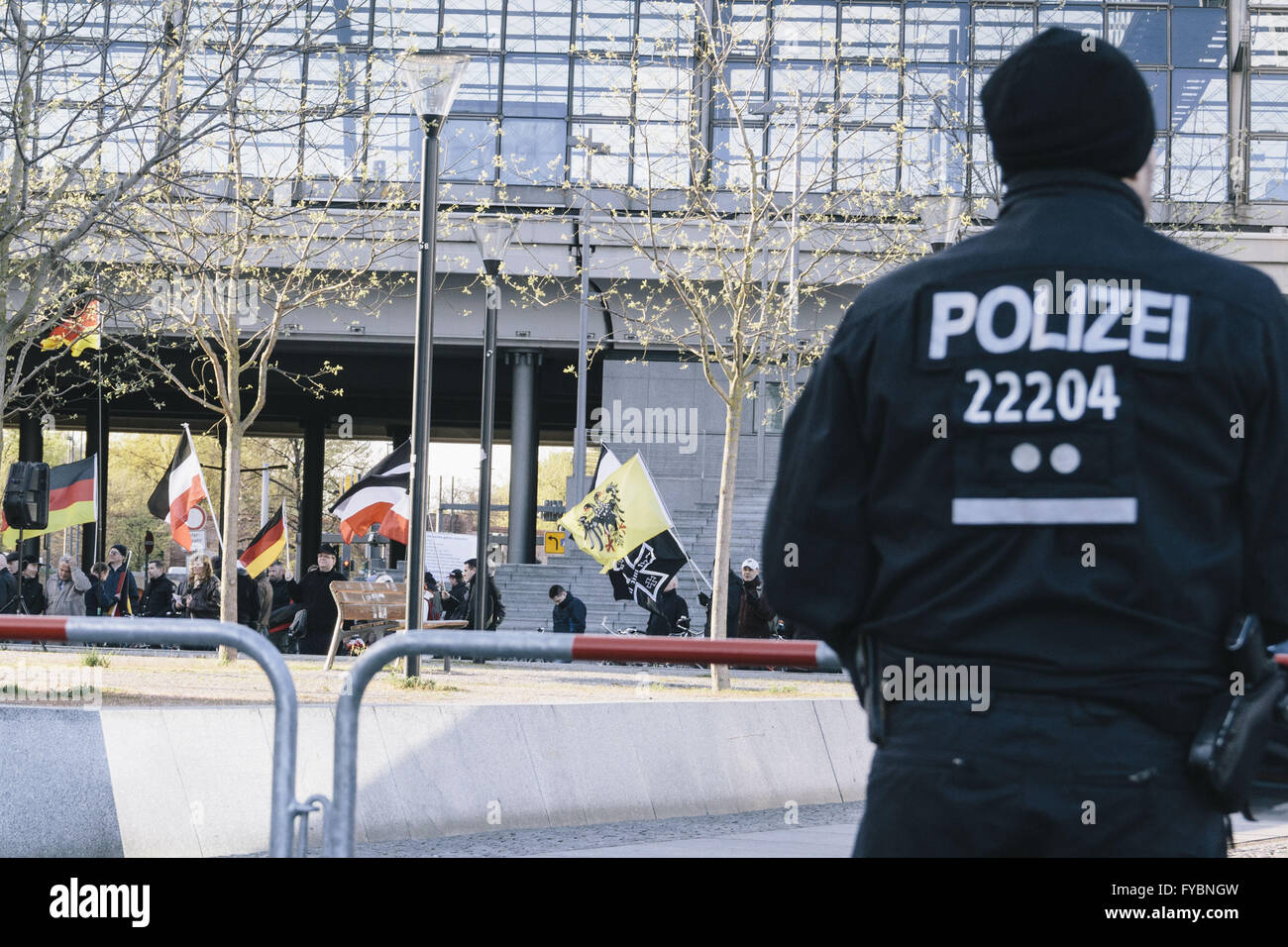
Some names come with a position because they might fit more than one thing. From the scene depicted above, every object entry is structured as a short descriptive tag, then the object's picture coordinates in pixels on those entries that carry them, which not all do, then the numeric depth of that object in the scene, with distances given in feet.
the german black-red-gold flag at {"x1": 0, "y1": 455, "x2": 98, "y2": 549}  77.66
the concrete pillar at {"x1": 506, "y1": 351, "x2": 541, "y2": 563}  126.62
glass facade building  116.57
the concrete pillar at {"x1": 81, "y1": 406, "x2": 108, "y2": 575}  139.95
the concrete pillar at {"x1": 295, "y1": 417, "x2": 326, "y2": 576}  173.88
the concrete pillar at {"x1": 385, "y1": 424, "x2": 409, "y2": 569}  184.96
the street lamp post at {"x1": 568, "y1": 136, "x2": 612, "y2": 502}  112.08
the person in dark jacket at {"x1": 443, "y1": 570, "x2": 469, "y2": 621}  78.74
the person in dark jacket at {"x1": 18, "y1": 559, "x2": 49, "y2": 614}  76.74
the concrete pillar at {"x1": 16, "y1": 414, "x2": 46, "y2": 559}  145.18
